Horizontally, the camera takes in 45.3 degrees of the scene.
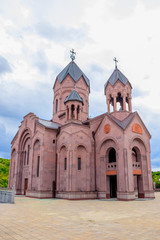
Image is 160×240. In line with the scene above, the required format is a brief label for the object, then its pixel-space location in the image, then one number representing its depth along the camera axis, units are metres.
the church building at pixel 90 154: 20.86
